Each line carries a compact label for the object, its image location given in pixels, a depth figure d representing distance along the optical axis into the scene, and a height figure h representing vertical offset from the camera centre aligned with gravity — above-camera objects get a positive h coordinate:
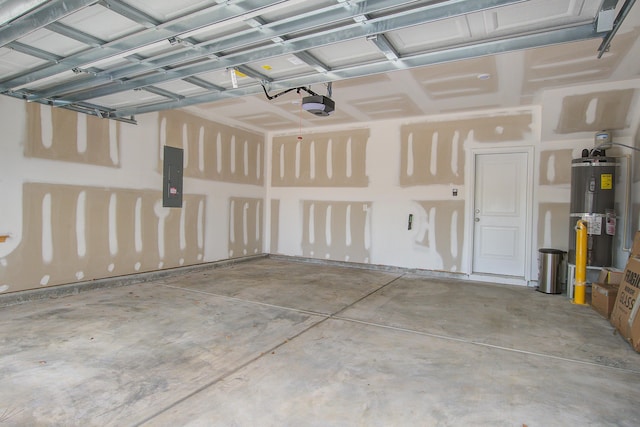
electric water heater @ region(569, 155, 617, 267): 4.33 +0.04
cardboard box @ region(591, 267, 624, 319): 3.74 -0.89
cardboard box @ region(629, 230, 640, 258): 3.48 -0.38
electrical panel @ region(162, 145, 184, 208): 5.53 +0.38
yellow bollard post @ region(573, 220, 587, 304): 4.25 -0.64
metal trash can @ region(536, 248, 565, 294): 4.84 -0.87
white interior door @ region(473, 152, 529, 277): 5.50 -0.11
